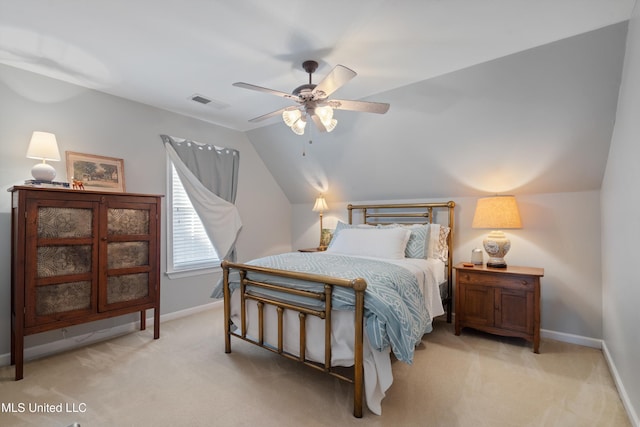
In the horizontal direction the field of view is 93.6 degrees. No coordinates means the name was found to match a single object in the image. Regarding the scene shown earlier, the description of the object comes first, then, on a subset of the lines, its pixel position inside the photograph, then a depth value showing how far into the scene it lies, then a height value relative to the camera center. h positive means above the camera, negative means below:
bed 1.87 -0.64
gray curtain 3.75 +0.39
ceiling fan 2.06 +0.84
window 3.70 -0.32
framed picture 2.88 +0.40
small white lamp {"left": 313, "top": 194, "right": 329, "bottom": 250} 4.58 +0.14
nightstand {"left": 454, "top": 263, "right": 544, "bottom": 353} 2.78 -0.83
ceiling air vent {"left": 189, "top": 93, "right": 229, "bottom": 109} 3.25 +1.25
